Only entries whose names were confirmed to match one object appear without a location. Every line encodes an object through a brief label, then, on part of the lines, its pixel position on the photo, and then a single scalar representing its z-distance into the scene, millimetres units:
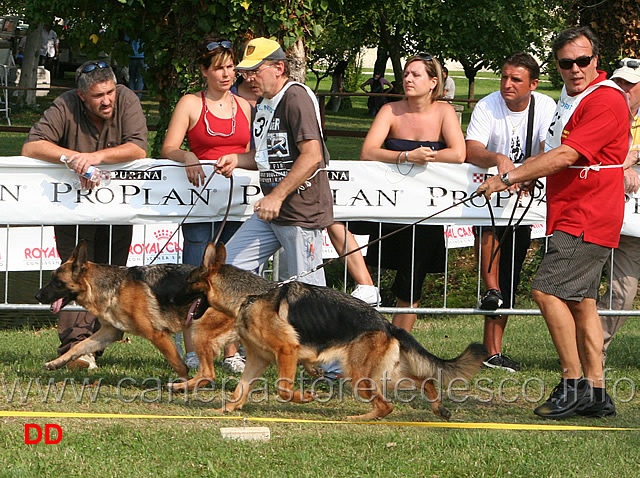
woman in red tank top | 12844
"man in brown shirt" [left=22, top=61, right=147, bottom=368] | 12789
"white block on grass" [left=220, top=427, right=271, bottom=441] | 9750
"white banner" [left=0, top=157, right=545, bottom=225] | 13484
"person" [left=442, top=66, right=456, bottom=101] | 52250
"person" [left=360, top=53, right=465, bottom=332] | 13180
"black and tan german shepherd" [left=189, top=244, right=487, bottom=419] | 10875
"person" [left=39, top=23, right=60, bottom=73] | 68250
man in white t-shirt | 13305
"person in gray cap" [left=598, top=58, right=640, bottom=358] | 13656
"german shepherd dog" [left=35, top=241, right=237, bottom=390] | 12133
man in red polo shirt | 10664
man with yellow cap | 11414
